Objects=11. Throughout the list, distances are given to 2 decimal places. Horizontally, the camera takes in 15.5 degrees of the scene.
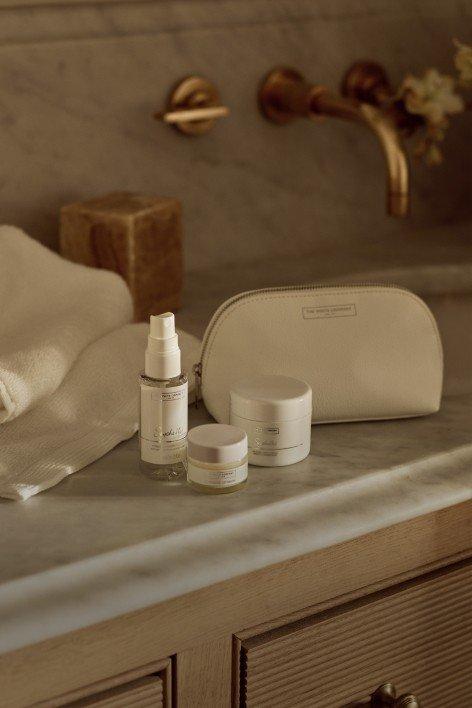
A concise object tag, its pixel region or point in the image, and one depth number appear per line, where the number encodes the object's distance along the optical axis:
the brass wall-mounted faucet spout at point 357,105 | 1.57
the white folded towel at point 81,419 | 1.21
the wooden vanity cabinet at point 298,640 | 1.12
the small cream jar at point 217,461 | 1.19
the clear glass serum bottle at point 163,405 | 1.21
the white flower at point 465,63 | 1.66
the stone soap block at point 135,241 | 1.49
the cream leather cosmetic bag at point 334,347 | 1.28
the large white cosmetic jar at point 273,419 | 1.22
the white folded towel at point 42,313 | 1.26
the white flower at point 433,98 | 1.68
